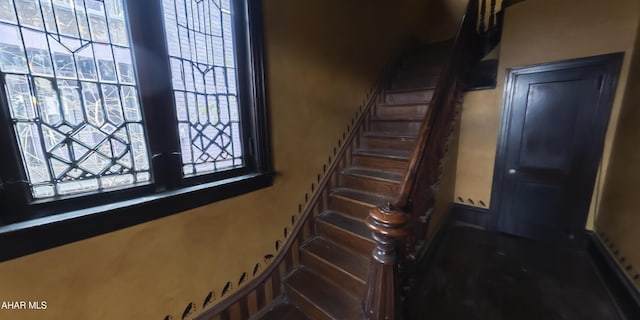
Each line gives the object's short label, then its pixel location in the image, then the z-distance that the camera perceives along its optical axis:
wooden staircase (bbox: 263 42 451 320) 1.66
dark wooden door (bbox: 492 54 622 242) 2.12
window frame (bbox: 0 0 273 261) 0.87
